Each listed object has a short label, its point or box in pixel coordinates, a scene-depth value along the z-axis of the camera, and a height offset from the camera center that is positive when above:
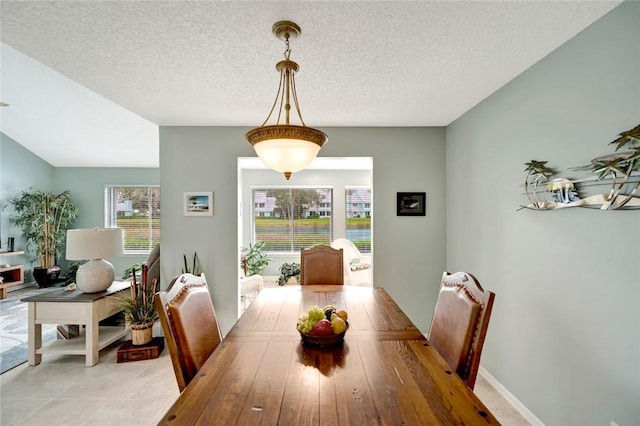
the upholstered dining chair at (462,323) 1.44 -0.56
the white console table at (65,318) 2.88 -0.97
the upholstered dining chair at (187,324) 1.42 -0.57
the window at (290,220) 6.80 -0.12
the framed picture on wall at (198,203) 3.56 +0.14
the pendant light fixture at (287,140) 1.59 +0.40
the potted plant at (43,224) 5.85 -0.16
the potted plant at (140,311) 3.11 -0.99
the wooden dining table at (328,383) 0.98 -0.65
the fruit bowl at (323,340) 1.47 -0.61
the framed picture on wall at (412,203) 3.60 +0.13
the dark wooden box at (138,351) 3.01 -1.37
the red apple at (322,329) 1.47 -0.55
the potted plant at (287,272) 6.01 -1.17
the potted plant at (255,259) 6.05 -0.91
